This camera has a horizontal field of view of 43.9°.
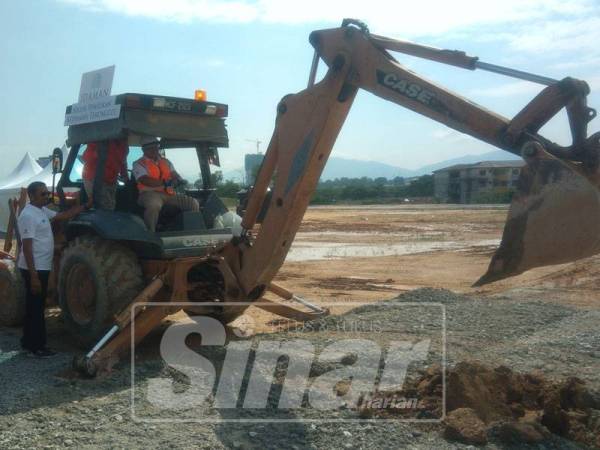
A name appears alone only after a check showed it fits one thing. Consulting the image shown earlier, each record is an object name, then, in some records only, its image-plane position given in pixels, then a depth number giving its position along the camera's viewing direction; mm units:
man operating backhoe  7445
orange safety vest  7578
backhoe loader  4707
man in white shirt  7270
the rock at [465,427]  4762
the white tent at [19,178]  22269
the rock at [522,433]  4723
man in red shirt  7574
